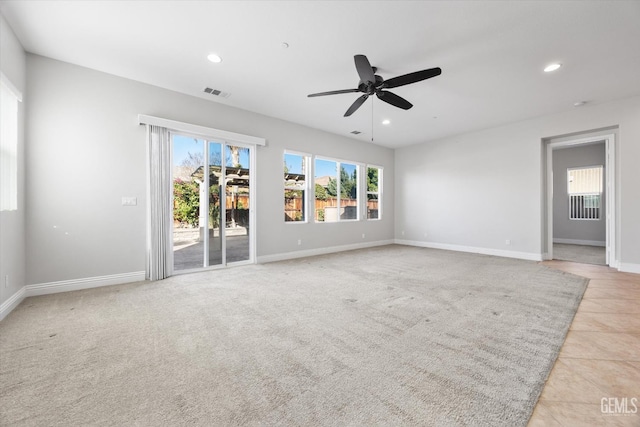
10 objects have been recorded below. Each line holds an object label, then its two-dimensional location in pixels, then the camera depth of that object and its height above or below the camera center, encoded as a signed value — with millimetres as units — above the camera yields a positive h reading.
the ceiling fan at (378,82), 2910 +1622
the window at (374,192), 7935 +624
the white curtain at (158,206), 4129 +124
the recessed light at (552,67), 3518 +2009
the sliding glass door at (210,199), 4625 +267
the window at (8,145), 2740 +798
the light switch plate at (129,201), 3986 +202
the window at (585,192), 7395 +528
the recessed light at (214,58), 3389 +2099
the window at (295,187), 6090 +624
